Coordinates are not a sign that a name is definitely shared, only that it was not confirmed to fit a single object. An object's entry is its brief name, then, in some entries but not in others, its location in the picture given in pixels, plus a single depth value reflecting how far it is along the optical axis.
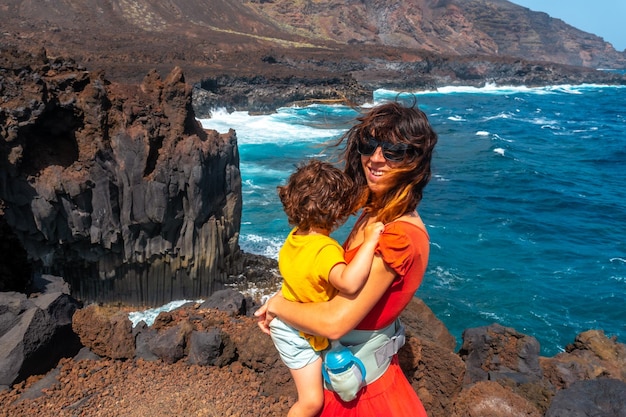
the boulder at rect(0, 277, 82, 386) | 5.29
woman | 1.97
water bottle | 2.13
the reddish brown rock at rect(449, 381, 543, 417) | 4.61
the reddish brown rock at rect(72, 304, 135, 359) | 5.74
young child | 2.15
